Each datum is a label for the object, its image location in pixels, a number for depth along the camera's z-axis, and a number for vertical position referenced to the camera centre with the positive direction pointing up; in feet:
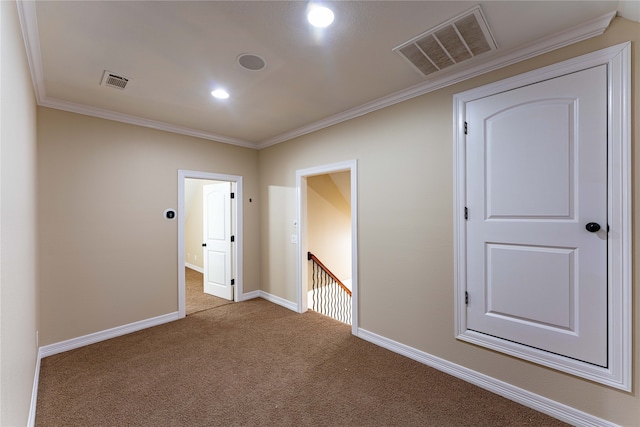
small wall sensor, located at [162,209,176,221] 11.85 -0.05
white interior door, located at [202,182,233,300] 14.70 -1.49
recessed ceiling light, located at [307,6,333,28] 5.31 +3.88
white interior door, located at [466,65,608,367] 5.82 -0.12
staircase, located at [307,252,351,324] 17.61 -5.71
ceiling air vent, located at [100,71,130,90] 7.64 +3.81
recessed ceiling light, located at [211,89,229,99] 8.69 +3.81
